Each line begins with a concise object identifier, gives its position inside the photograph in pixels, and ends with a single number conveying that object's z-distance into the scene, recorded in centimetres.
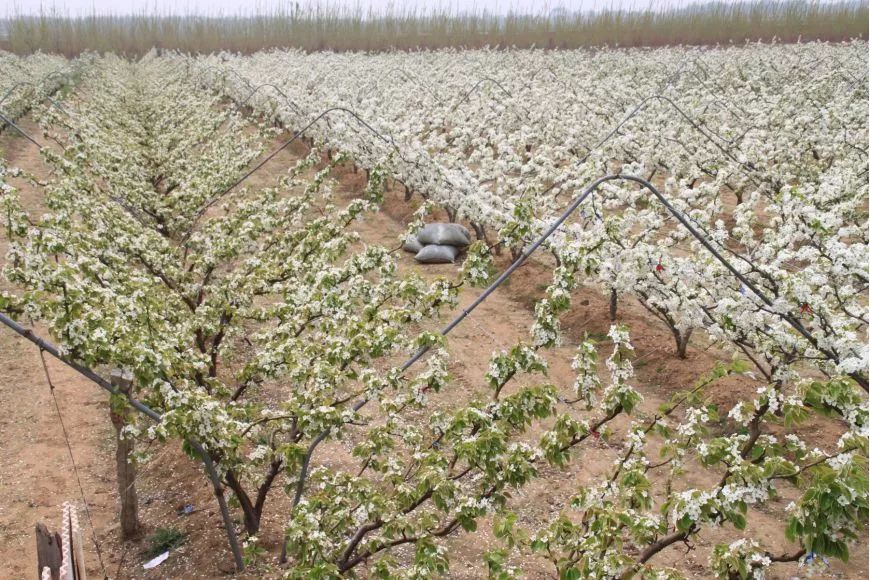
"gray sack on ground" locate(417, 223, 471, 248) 1279
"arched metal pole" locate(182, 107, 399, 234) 1041
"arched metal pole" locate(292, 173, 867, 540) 479
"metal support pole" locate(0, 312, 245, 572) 428
